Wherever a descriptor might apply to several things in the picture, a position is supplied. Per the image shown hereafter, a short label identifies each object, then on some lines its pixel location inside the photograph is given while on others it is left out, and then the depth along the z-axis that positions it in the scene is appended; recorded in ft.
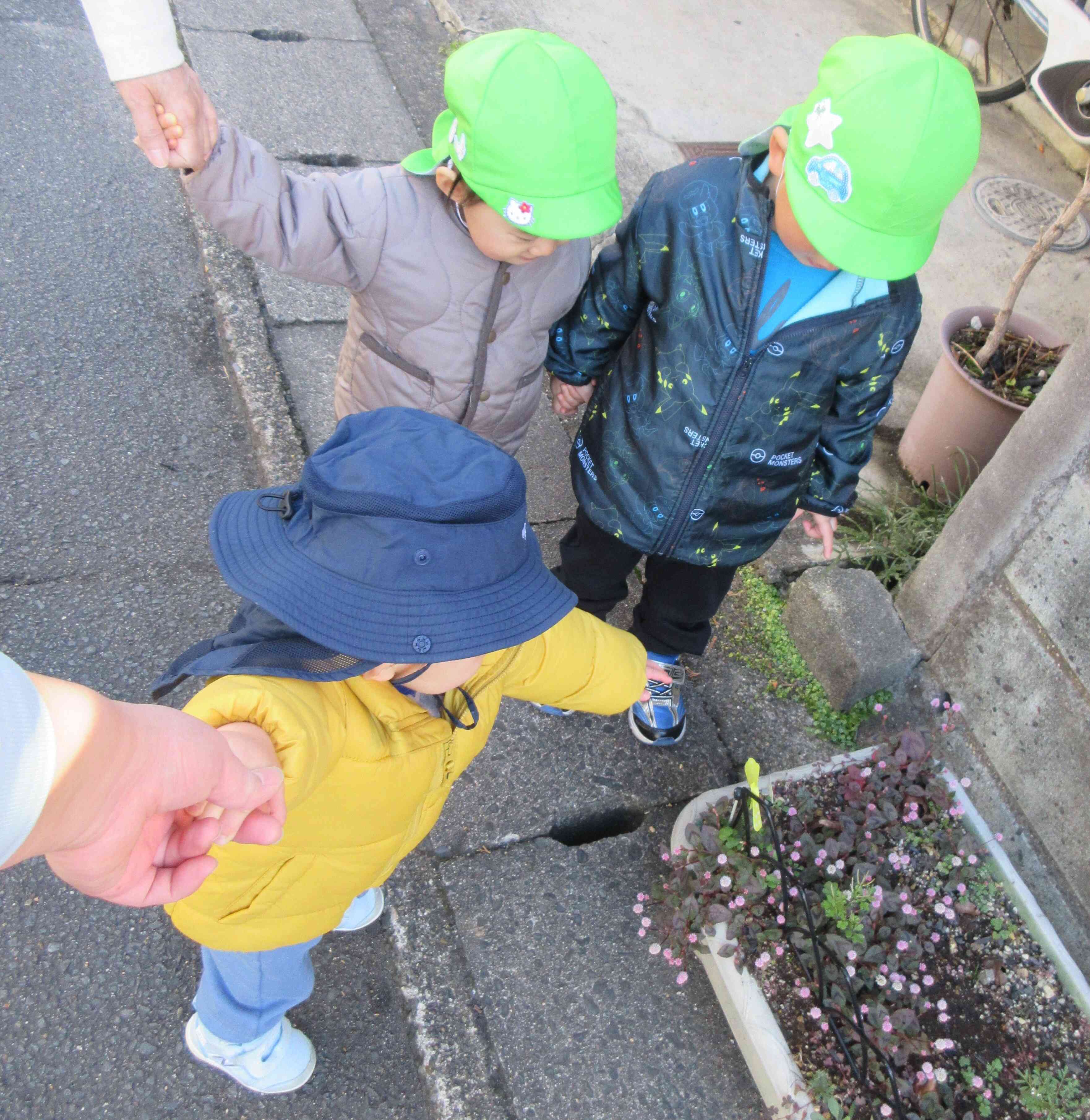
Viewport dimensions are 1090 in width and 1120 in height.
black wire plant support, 5.51
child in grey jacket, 5.08
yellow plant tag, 6.10
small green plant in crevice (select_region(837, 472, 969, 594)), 9.37
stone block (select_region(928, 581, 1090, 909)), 6.89
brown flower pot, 9.55
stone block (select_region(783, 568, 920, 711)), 8.23
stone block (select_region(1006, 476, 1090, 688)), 6.79
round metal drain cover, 14.28
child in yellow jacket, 3.83
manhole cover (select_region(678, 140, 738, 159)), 13.78
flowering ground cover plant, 5.62
